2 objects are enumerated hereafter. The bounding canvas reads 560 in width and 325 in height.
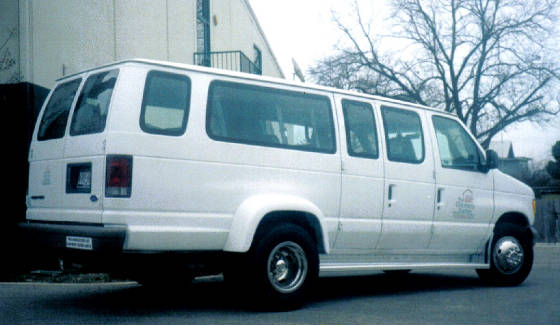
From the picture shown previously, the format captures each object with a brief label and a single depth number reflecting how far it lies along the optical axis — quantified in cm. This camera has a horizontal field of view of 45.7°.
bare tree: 2909
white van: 561
